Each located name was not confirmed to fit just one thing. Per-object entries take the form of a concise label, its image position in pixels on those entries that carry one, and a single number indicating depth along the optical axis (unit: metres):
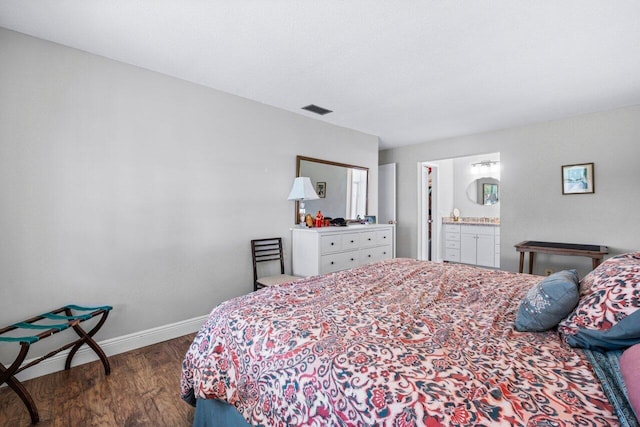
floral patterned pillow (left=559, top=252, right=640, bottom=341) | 1.10
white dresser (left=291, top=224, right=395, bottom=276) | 3.47
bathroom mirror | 6.07
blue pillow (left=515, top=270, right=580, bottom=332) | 1.23
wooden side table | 3.38
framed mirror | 3.96
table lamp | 3.49
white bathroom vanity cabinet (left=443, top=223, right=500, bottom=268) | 5.48
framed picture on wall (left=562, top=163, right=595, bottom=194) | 3.76
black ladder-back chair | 3.15
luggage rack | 1.68
